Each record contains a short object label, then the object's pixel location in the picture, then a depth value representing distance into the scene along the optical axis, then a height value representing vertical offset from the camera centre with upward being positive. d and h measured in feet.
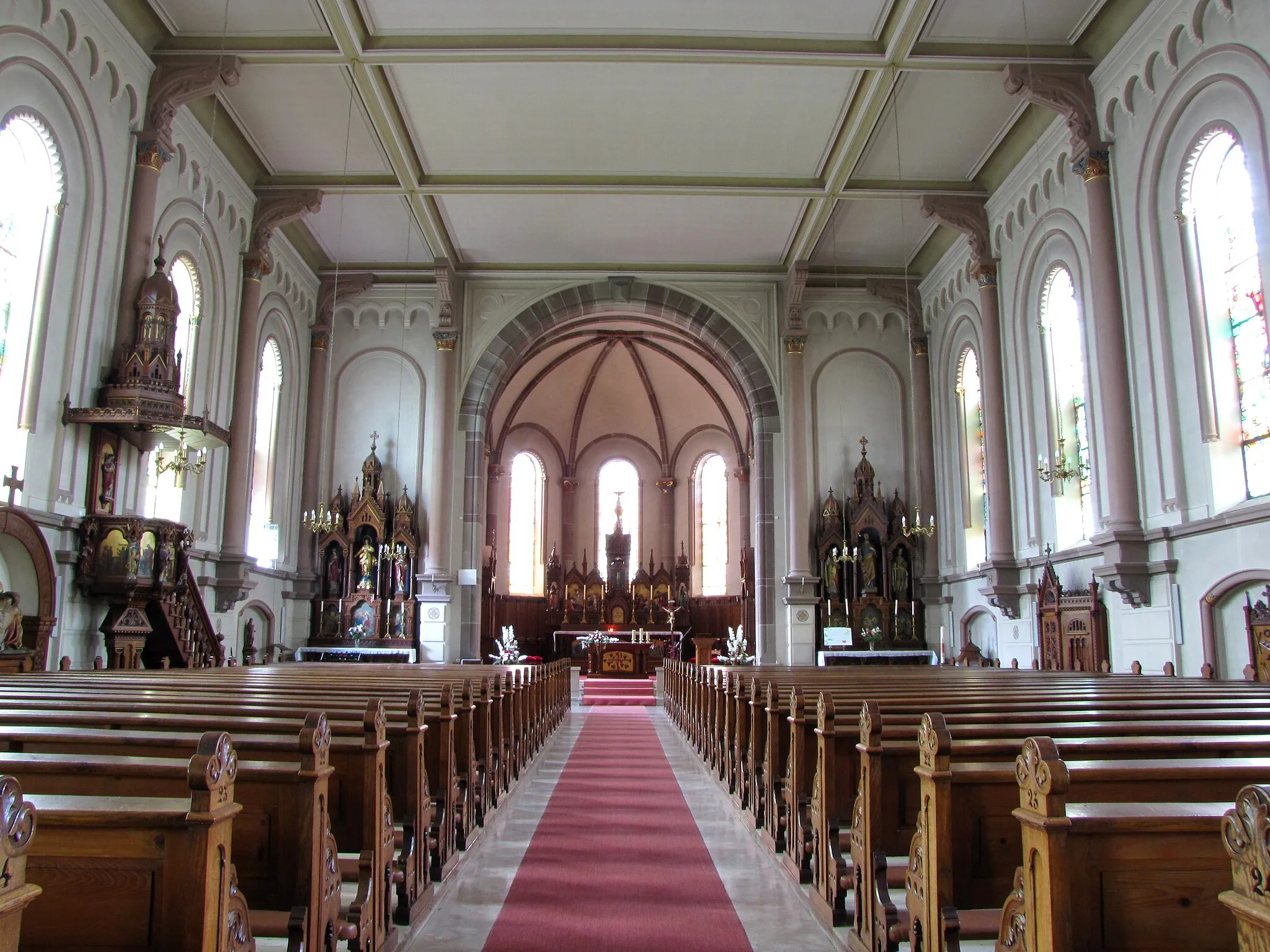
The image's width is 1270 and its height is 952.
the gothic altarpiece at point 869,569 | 59.21 +4.38
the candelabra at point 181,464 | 36.68 +6.91
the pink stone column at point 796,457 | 60.18 +11.80
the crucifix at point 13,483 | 30.37 +4.97
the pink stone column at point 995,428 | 49.42 +11.32
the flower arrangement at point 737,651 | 59.31 -0.96
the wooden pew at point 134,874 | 7.15 -1.84
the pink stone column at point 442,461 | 59.93 +11.43
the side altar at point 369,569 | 58.39 +4.27
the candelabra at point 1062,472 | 39.32 +7.03
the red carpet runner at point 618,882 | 13.58 -4.32
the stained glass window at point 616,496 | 92.48 +13.93
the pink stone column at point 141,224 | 37.11 +16.62
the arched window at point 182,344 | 42.22 +13.82
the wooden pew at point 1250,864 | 5.08 -1.25
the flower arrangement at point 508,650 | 64.03 -0.94
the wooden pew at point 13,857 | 5.03 -1.21
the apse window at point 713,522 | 89.25 +11.04
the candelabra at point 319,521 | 52.95 +6.86
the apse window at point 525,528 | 88.12 +10.32
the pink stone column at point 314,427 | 59.21 +13.37
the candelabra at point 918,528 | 52.80 +6.40
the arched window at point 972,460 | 55.47 +10.67
